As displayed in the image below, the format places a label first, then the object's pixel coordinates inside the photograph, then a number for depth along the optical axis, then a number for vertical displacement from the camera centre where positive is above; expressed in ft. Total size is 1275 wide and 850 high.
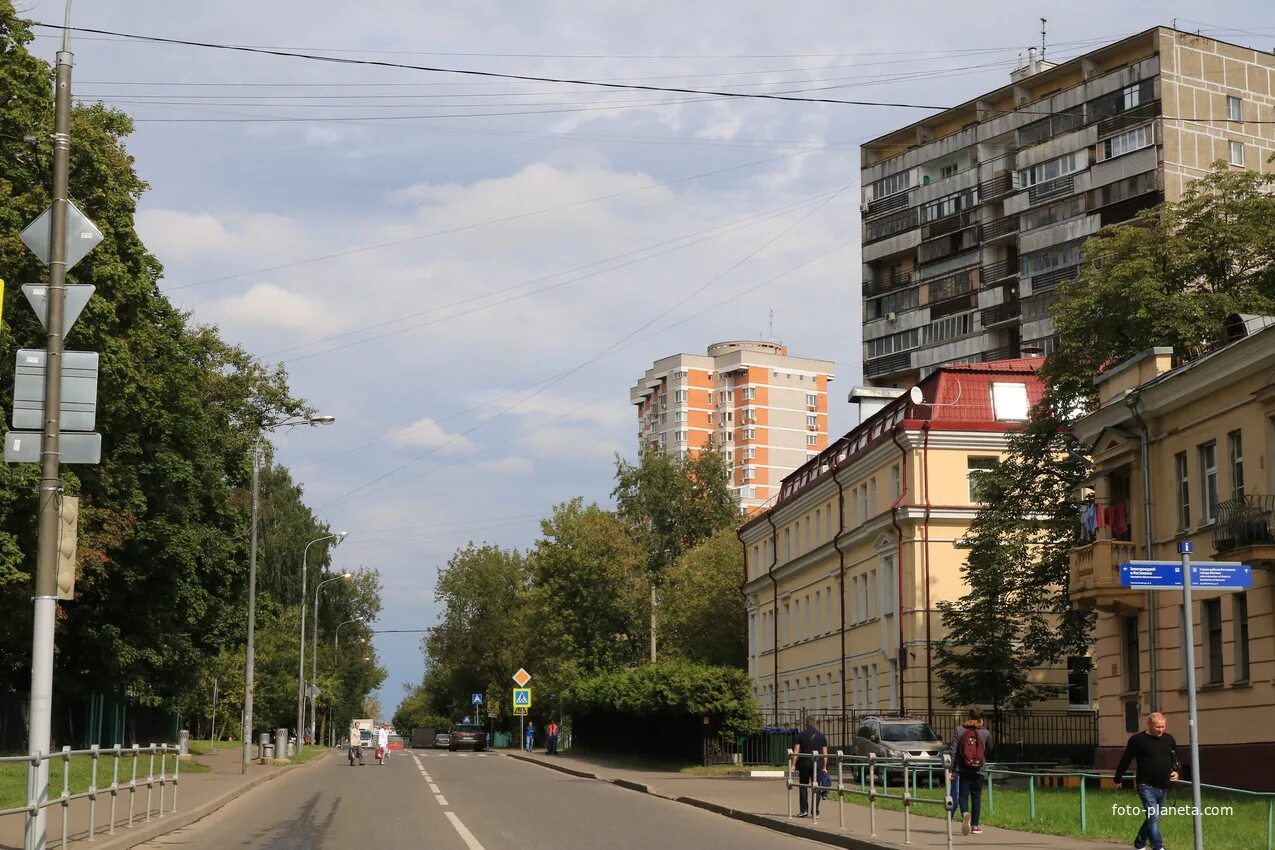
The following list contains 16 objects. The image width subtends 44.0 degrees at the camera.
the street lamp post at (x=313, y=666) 237.66 -1.50
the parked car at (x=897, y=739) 120.98 -6.24
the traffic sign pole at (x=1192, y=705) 45.50 -1.27
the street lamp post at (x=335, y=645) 325.01 +2.45
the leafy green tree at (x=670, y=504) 302.25 +29.46
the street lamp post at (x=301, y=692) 213.46 -4.73
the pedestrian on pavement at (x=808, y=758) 78.28 -4.98
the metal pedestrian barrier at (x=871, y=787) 62.95 -5.69
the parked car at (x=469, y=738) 265.56 -13.44
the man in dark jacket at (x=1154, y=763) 53.78 -3.49
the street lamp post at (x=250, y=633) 146.18 +2.17
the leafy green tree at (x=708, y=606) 257.96 +8.43
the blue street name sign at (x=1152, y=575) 49.06 +2.62
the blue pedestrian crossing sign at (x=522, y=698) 202.36 -5.13
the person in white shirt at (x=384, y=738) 182.37 -9.36
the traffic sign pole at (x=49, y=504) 47.85 +4.59
